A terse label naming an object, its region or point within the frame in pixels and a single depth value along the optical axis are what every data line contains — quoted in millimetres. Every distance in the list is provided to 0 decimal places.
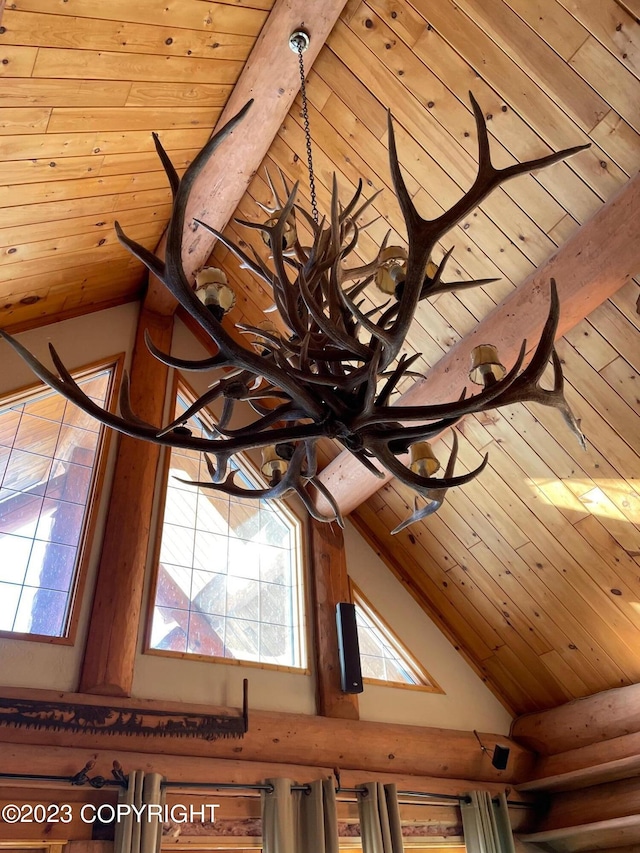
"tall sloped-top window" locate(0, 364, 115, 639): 3170
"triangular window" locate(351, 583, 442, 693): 4133
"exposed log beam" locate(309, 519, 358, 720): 3676
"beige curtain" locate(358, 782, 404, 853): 3260
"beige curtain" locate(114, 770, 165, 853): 2636
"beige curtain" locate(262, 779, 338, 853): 3012
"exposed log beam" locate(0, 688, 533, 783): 2885
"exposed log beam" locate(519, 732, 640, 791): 3578
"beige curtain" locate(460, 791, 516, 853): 3654
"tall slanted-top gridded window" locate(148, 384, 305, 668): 3607
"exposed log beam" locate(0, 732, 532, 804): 2695
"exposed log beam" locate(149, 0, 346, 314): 2844
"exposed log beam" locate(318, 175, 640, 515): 2553
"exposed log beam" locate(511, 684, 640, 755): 3722
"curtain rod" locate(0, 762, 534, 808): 2686
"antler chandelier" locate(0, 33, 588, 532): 1470
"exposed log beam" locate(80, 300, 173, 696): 3074
